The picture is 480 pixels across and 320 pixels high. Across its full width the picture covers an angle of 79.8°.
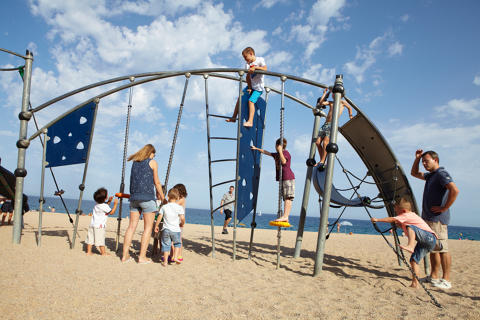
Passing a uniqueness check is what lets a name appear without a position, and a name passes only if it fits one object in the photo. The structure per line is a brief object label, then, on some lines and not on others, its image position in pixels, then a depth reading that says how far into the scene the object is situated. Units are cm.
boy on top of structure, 514
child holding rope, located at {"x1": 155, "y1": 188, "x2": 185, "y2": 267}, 453
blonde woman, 444
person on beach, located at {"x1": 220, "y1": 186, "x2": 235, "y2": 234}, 1030
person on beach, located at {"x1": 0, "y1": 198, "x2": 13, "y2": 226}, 846
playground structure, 514
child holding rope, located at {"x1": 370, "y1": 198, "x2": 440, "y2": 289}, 353
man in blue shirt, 381
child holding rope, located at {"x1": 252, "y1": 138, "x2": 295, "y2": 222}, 498
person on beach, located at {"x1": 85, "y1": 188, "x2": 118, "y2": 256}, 492
